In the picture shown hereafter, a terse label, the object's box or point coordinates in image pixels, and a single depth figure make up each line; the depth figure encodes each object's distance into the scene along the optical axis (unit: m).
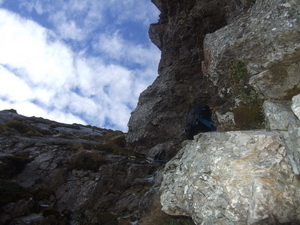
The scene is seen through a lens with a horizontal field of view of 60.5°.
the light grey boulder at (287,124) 6.99
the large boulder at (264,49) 9.34
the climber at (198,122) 14.06
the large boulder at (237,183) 6.54
